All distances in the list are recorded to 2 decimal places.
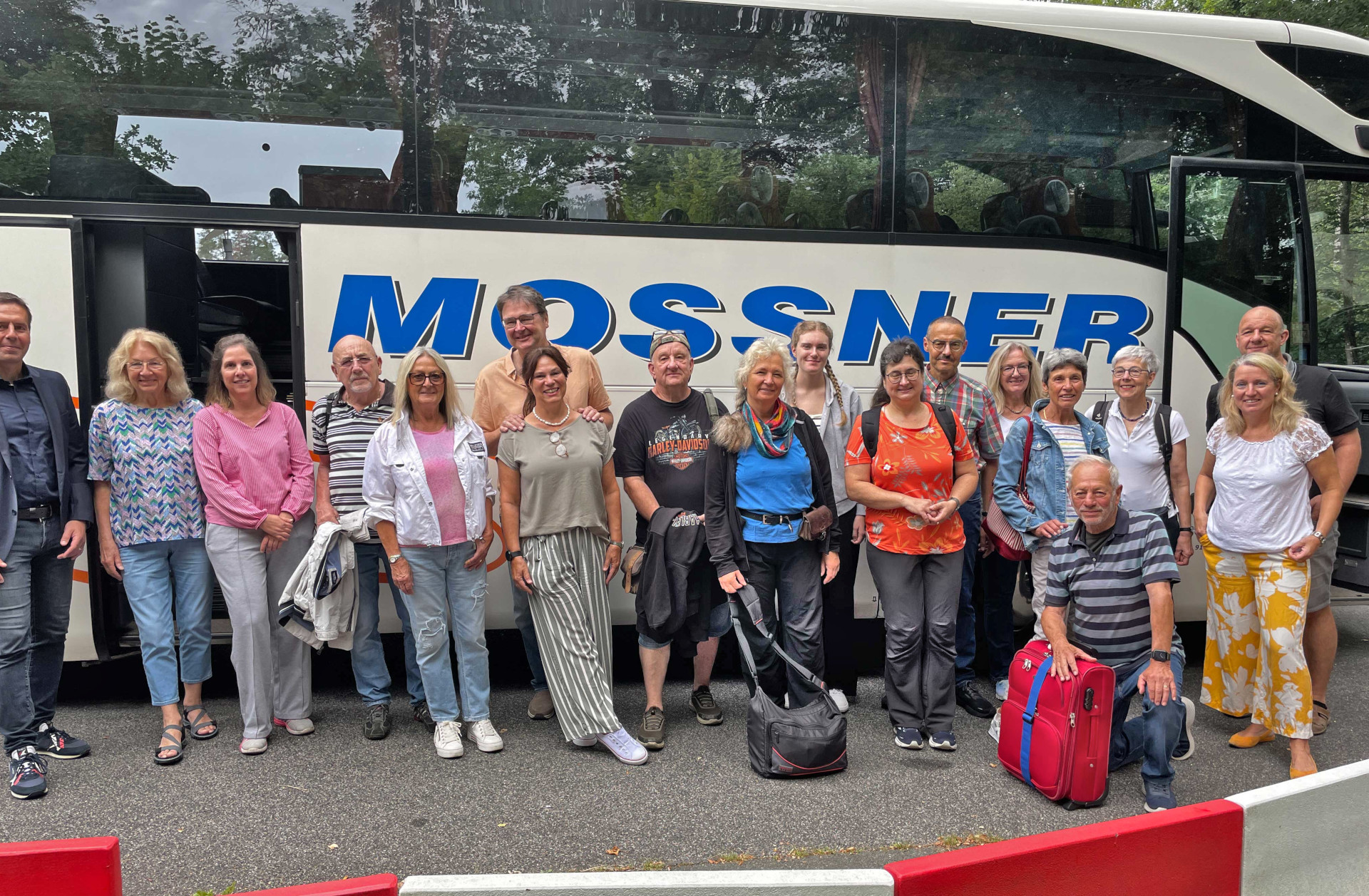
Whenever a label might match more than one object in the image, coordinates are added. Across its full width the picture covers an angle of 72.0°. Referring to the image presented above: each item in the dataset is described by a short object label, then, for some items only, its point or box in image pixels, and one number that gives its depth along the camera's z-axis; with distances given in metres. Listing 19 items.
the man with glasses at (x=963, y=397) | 4.64
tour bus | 4.45
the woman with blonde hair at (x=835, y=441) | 4.53
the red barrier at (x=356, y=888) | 2.38
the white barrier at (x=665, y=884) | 2.48
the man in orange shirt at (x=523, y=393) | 4.41
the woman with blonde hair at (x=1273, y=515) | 4.08
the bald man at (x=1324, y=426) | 4.31
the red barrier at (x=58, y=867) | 2.44
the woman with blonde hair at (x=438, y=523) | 4.16
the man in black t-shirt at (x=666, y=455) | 4.35
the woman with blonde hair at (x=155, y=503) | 4.17
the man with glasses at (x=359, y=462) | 4.32
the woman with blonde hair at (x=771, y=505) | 4.19
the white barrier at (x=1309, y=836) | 2.92
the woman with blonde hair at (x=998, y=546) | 4.80
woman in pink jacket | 4.21
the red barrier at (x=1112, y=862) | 2.61
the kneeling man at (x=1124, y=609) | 3.70
